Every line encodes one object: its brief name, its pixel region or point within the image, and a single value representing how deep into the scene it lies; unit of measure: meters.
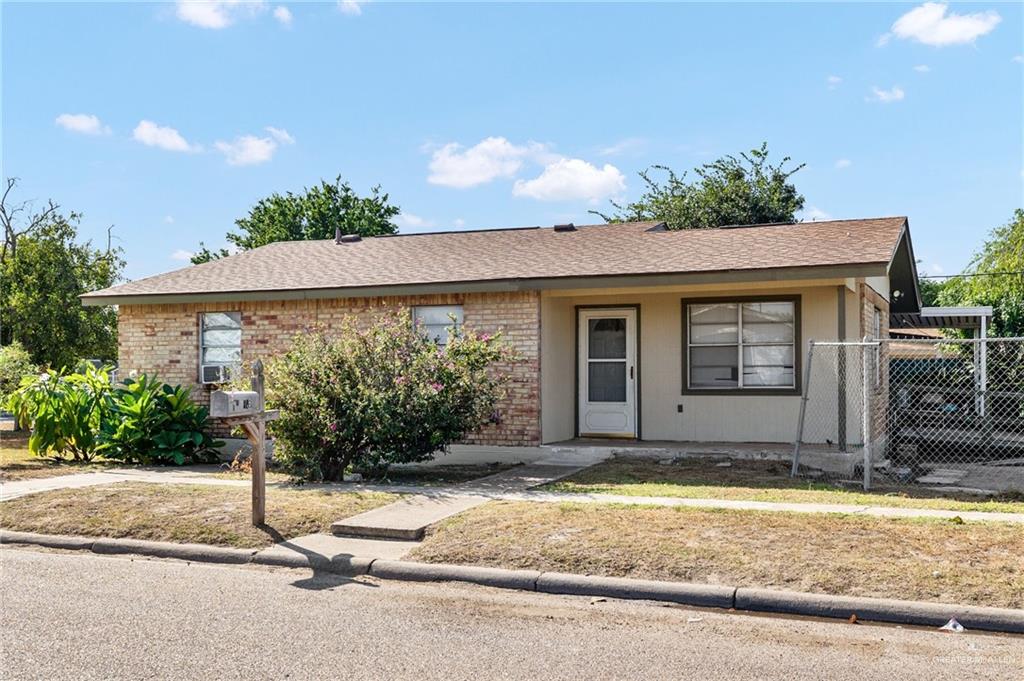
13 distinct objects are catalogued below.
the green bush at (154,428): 14.81
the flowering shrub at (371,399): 11.64
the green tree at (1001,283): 24.16
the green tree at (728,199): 38.94
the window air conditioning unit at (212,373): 16.31
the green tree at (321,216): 40.28
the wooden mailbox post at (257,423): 8.41
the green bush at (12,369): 16.72
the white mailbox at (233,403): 7.92
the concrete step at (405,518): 8.48
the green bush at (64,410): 14.84
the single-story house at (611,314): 13.87
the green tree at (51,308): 22.97
